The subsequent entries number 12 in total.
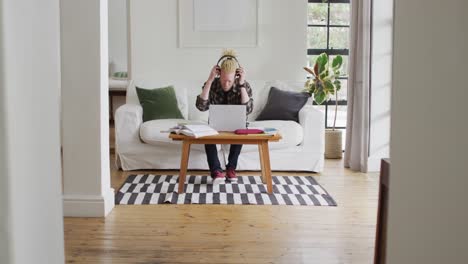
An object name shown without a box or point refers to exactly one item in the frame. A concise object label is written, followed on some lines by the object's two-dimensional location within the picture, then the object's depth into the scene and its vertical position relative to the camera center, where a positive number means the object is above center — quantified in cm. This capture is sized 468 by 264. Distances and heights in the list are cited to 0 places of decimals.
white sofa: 523 -77
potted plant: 573 -15
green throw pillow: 554 -37
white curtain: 535 -20
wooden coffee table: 428 -58
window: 645 +42
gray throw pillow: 554 -39
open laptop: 449 -41
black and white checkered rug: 416 -99
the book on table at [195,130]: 429 -50
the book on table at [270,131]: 438 -51
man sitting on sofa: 475 -23
